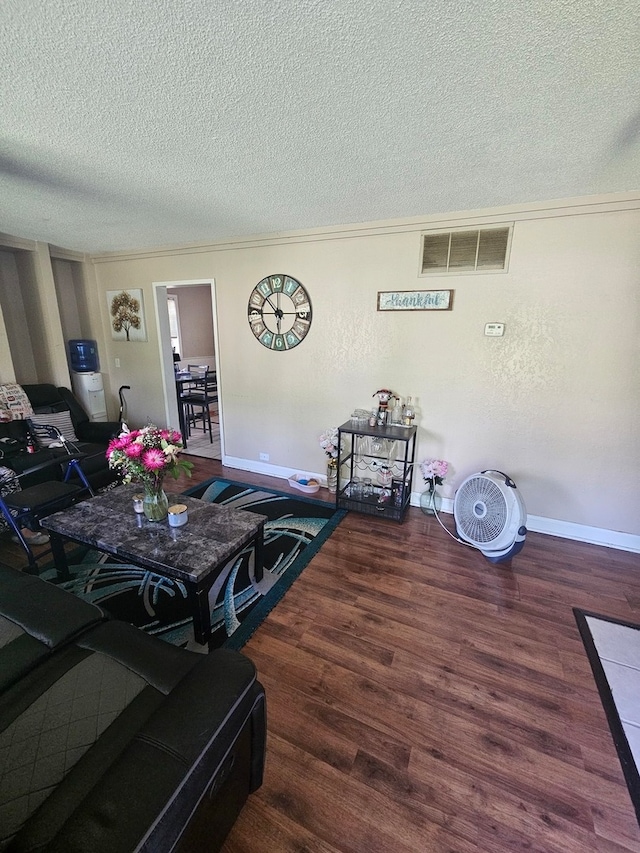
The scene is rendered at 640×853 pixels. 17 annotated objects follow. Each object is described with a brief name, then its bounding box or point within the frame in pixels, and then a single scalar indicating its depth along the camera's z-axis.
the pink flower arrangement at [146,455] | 1.99
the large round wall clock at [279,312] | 3.50
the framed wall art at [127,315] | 4.40
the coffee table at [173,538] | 1.80
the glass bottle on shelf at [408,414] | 3.20
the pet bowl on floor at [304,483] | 3.64
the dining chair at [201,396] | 5.11
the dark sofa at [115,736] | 0.77
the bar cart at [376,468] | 3.11
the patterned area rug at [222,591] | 1.99
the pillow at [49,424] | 3.44
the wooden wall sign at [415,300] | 2.94
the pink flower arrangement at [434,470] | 3.11
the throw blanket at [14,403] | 3.44
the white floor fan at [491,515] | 2.41
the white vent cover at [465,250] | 2.71
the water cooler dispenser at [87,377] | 4.42
